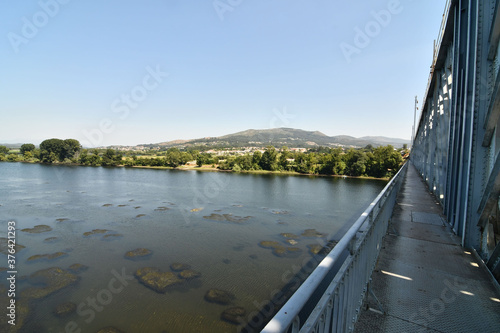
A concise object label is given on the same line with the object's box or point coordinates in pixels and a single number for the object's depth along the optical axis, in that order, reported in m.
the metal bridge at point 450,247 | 2.30
